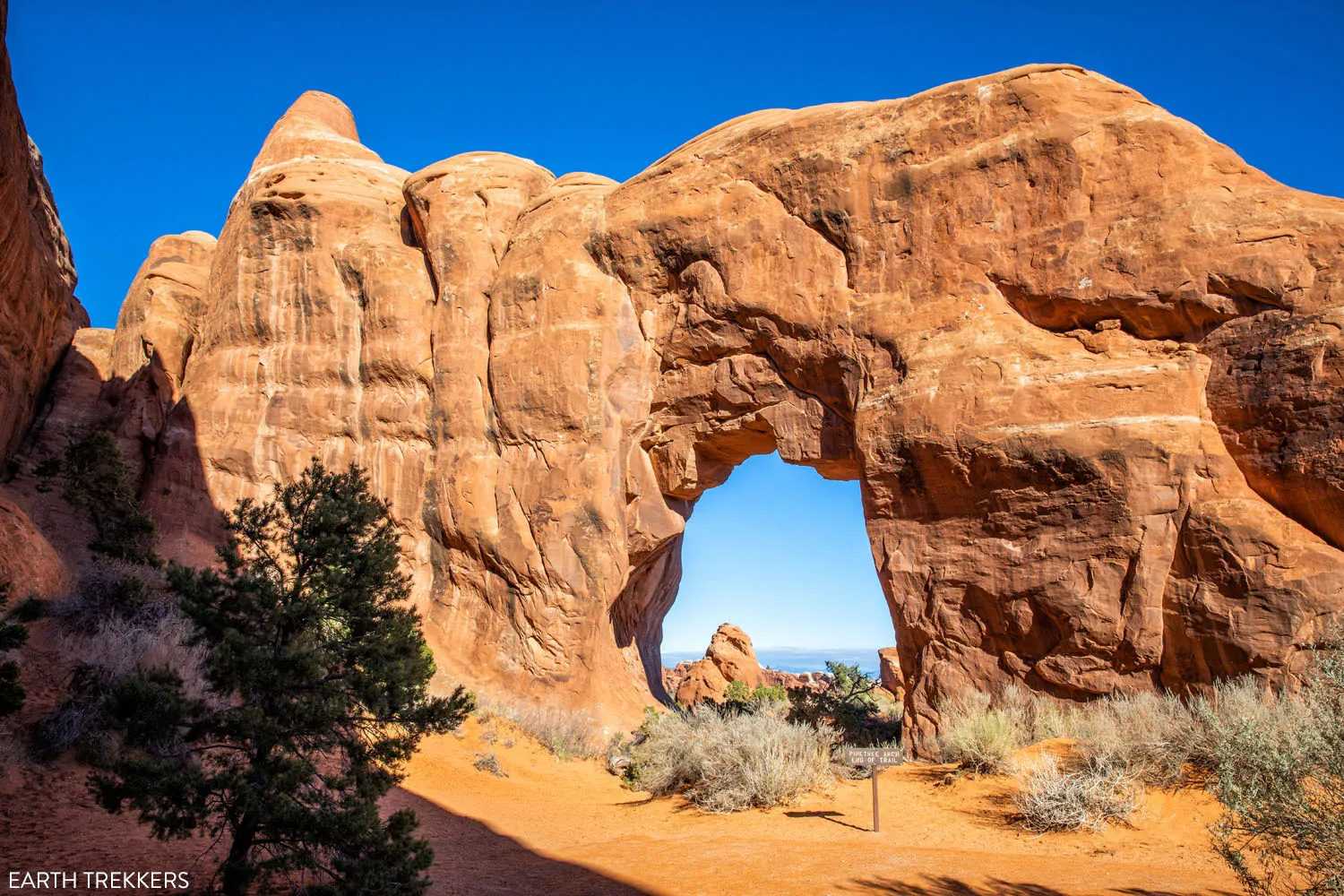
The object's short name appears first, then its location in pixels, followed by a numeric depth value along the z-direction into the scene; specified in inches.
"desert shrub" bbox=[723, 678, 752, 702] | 971.9
